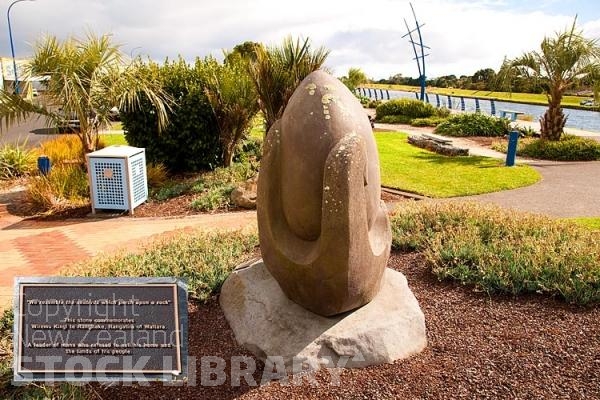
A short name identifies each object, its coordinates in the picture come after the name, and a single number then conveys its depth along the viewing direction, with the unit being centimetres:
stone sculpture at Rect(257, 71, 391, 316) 400
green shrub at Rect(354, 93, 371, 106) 3898
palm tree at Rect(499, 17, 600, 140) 1703
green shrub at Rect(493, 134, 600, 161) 1689
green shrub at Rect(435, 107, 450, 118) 2825
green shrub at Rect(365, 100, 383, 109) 3737
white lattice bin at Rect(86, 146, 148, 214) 980
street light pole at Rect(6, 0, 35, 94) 3642
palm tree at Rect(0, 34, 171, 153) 1052
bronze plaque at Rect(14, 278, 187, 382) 369
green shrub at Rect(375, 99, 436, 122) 2897
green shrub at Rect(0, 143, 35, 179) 1338
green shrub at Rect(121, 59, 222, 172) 1227
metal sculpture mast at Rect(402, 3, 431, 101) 3824
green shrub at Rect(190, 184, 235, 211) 1006
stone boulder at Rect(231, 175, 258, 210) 1002
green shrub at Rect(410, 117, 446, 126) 2619
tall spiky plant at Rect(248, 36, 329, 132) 1222
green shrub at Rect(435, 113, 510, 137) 2188
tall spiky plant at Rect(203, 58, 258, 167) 1218
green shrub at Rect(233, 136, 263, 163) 1385
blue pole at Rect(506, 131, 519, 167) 1448
